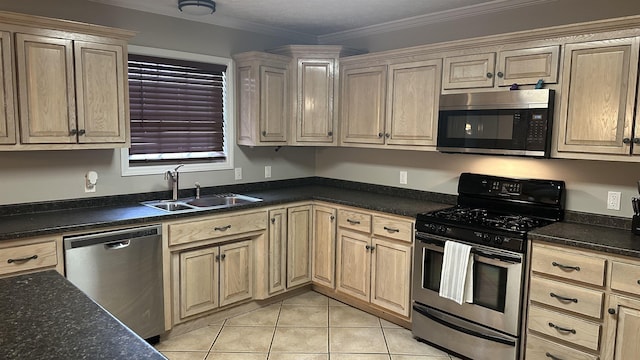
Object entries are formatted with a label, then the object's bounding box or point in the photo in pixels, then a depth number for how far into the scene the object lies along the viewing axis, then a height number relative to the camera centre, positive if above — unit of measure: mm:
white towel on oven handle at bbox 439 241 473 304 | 2869 -810
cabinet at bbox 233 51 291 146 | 3885 +373
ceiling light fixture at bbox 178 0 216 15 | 3225 +953
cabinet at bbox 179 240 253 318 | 3252 -1025
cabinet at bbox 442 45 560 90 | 2783 +511
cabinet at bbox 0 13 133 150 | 2654 +323
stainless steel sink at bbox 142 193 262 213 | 3523 -508
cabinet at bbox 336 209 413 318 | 3350 -902
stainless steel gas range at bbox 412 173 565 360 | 2730 -718
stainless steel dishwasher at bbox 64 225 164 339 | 2703 -831
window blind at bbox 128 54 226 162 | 3537 +252
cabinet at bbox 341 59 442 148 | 3416 +325
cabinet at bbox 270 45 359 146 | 4016 +446
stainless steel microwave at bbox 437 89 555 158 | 2803 +155
